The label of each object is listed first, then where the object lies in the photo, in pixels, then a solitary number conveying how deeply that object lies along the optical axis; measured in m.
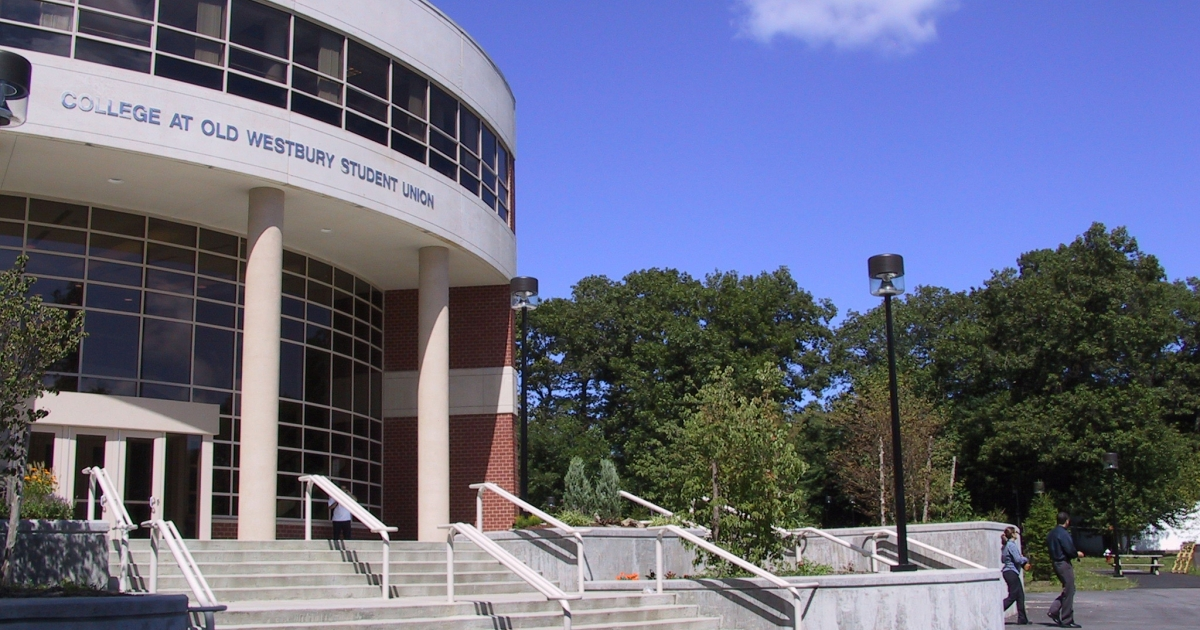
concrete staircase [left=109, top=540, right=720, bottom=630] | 11.24
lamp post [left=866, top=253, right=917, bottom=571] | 14.72
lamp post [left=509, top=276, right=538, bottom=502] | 18.92
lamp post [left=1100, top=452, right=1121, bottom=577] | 29.61
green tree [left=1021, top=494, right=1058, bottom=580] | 27.50
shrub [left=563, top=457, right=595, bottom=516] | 22.81
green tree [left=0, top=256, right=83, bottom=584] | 9.79
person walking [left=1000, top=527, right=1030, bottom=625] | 15.98
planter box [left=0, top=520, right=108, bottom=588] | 11.13
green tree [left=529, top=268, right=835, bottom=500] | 48.34
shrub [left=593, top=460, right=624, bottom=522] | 22.44
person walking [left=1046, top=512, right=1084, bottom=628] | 14.91
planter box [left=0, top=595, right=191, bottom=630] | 7.56
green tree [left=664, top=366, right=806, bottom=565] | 14.02
